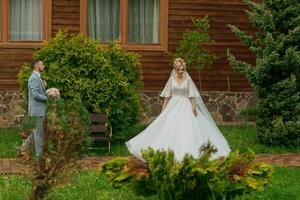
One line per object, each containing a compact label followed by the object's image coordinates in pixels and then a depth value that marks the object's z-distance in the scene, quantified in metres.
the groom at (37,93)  13.56
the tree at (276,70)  15.68
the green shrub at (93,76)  15.23
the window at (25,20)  19.03
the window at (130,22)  19.41
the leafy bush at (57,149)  7.69
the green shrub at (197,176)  7.96
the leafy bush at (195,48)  18.45
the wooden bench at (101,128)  14.86
